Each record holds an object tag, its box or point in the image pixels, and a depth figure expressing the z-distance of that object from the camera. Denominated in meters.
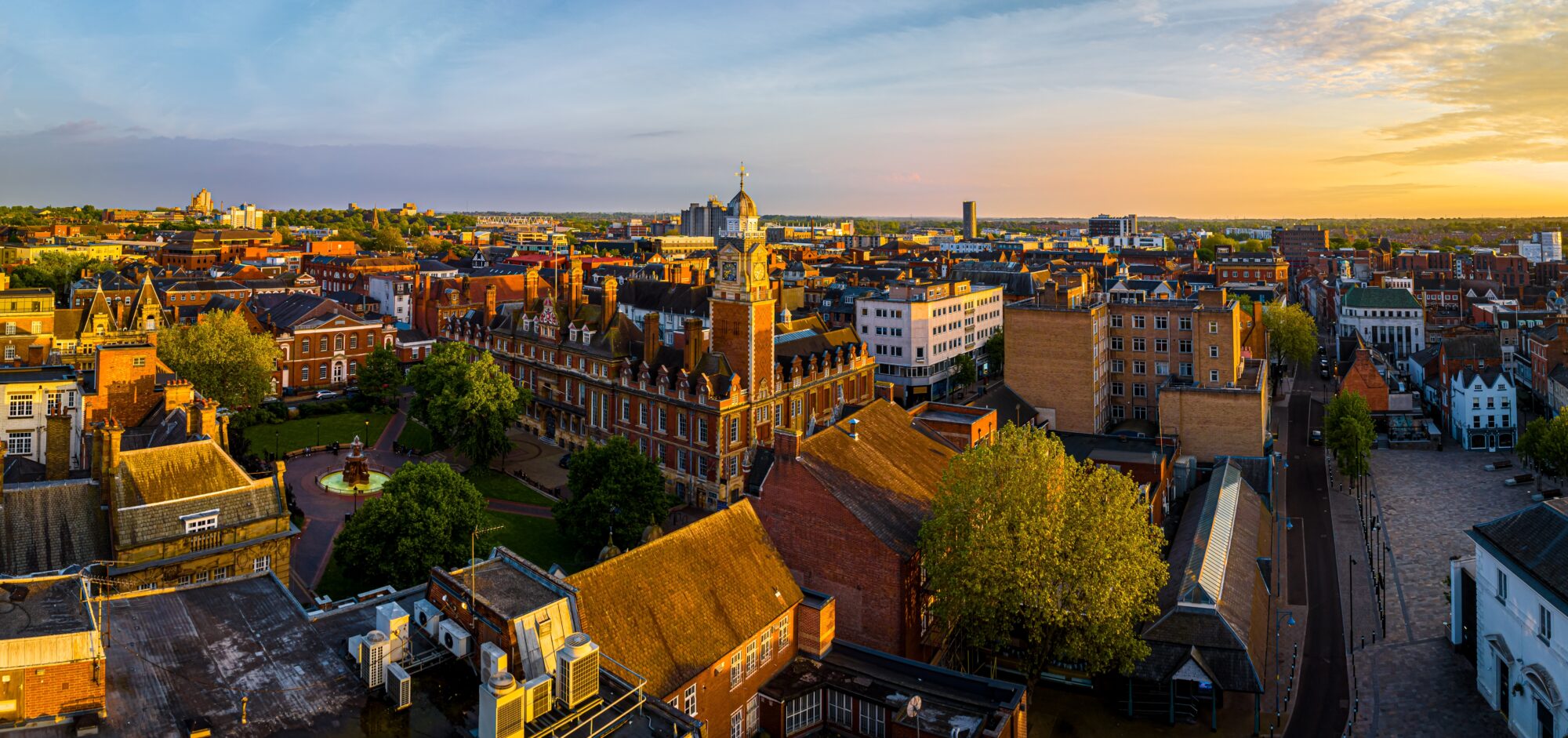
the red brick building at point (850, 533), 34.56
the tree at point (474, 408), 60.94
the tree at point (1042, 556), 32.25
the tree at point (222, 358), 67.06
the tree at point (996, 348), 108.88
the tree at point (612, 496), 46.25
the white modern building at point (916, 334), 98.56
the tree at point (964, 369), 100.88
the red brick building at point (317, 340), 89.75
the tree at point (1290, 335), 108.00
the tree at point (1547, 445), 64.62
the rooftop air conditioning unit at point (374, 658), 21.86
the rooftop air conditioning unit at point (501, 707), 19.36
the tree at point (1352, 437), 66.75
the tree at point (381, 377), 81.75
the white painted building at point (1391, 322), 125.00
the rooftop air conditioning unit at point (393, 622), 22.52
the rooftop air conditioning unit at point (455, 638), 23.64
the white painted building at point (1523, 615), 32.78
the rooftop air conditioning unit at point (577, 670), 21.36
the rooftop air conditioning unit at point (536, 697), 20.33
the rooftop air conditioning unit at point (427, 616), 24.61
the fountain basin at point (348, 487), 57.75
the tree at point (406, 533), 38.97
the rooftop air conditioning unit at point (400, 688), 21.30
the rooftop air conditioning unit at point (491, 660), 21.00
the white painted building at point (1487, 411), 80.19
